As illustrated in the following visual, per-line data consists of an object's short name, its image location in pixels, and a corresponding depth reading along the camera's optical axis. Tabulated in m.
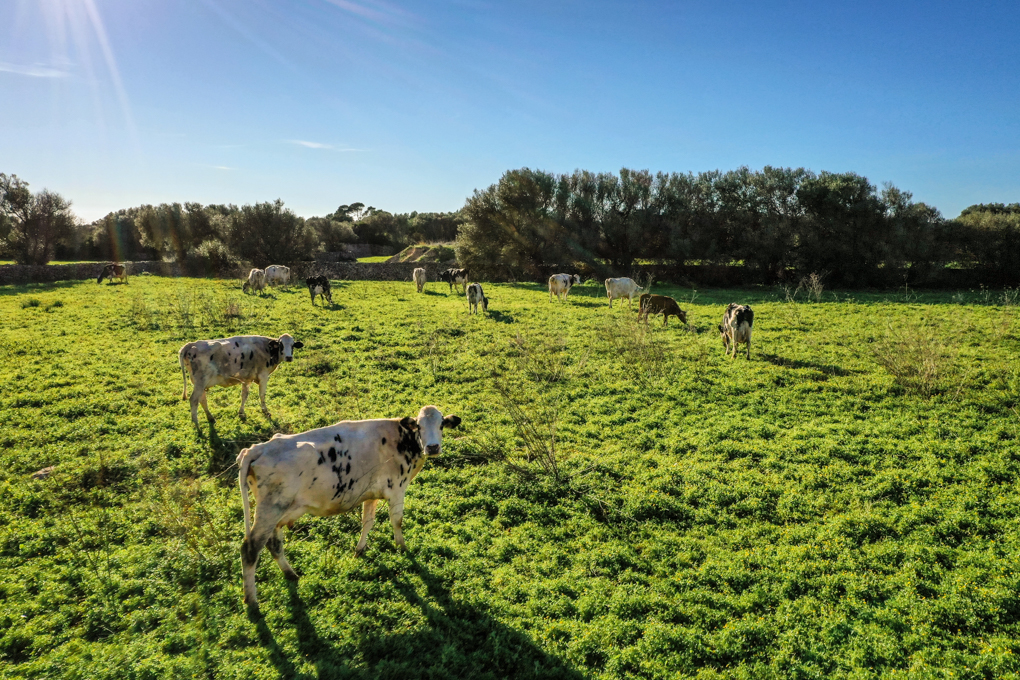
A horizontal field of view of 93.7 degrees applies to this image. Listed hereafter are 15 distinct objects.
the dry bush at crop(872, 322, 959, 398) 11.46
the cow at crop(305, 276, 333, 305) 26.81
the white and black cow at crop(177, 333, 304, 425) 10.48
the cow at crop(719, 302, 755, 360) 15.24
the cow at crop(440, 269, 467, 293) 33.75
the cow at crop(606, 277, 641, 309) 26.81
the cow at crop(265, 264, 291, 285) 34.28
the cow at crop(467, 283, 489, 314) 23.80
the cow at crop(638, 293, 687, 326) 20.91
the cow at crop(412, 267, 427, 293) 33.38
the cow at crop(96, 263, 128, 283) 36.19
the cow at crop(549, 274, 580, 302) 29.12
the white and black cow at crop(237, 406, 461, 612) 5.40
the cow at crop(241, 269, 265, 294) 31.32
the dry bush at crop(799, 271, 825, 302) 26.98
